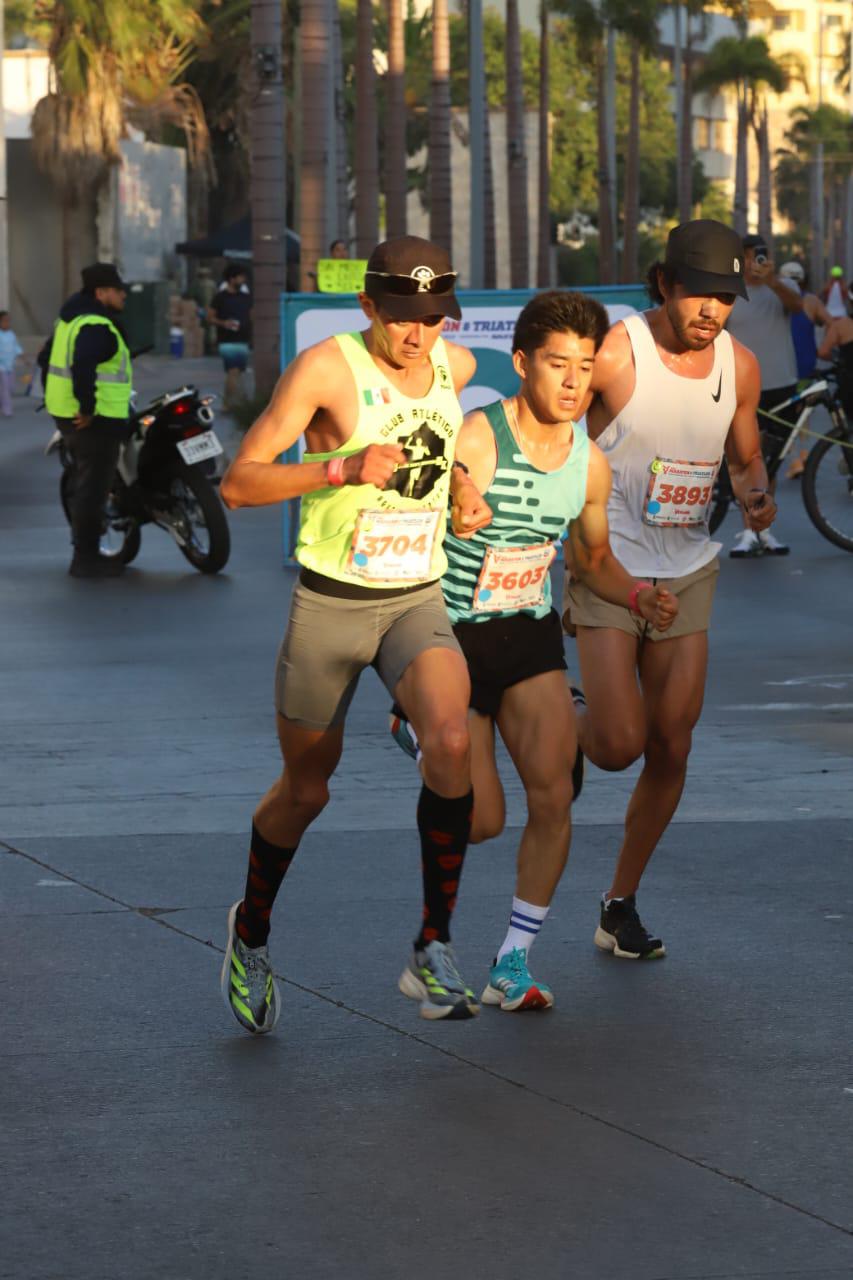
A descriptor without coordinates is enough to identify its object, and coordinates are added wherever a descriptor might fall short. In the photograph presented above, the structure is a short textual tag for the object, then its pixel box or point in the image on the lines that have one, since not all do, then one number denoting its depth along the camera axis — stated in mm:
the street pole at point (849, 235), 150125
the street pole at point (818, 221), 133250
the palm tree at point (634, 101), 78062
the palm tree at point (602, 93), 73750
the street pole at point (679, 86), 81938
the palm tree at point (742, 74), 97938
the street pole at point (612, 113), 76938
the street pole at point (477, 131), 46250
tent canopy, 60781
